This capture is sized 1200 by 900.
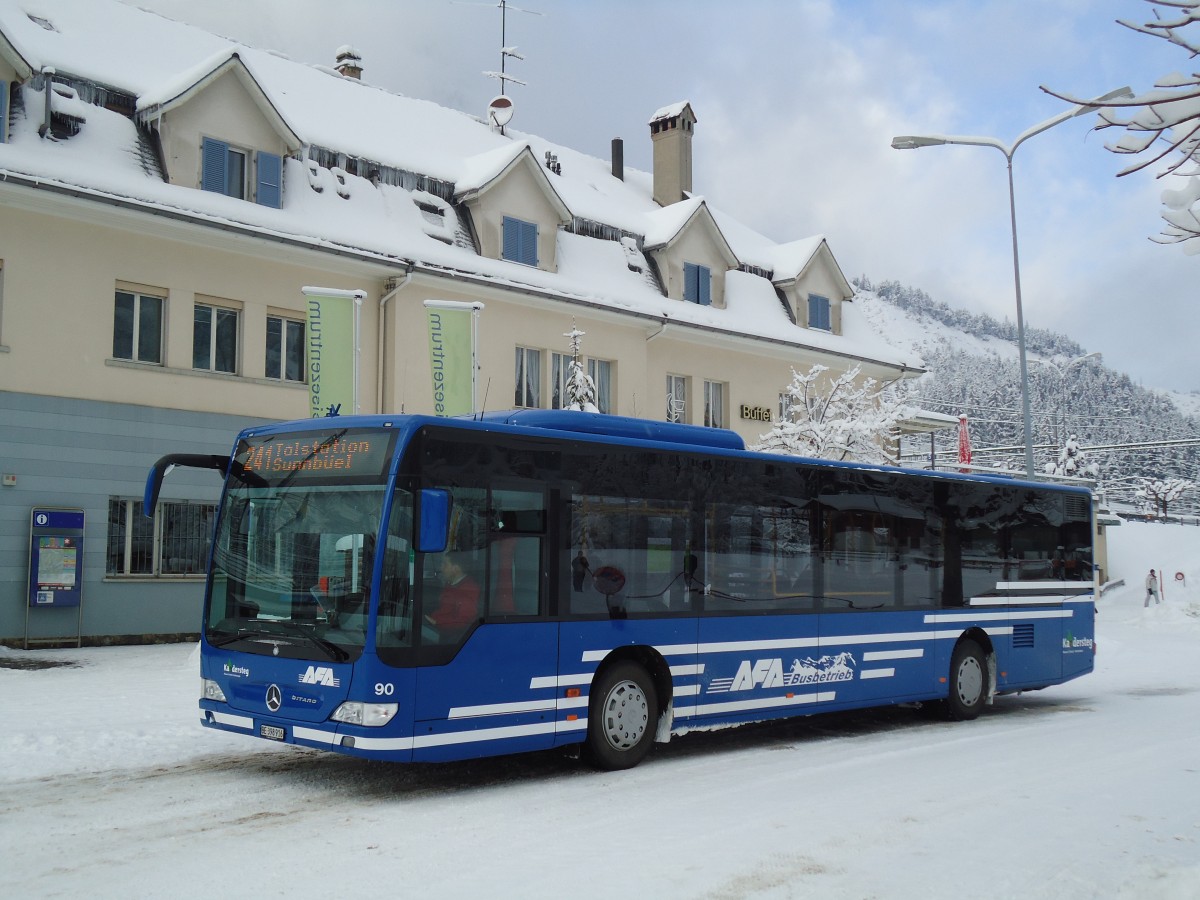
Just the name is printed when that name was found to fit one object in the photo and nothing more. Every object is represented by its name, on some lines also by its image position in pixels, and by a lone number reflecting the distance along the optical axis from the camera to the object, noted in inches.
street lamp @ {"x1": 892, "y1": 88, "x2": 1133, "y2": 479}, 931.3
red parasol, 1711.7
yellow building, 790.5
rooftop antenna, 1341.0
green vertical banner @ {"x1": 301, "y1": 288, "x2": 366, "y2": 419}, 823.1
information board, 772.6
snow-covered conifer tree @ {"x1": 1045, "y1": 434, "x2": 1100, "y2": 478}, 3649.6
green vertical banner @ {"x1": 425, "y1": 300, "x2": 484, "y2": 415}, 852.6
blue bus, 358.3
